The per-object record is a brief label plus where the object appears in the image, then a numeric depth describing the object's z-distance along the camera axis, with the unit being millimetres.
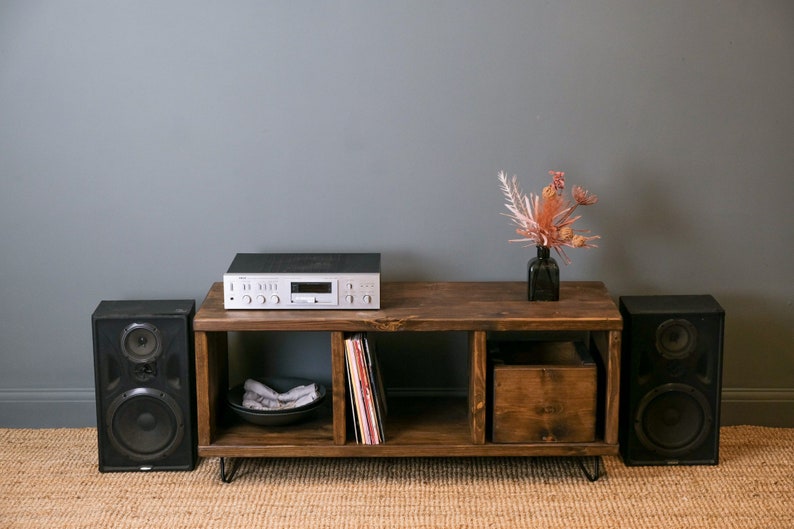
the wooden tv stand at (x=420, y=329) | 2592
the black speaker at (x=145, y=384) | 2691
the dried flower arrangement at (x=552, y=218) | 2689
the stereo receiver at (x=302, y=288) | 2627
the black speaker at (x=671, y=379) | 2691
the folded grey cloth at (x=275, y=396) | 2854
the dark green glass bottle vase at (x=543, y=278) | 2713
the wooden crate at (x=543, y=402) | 2635
